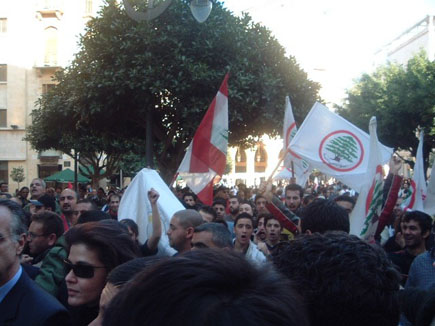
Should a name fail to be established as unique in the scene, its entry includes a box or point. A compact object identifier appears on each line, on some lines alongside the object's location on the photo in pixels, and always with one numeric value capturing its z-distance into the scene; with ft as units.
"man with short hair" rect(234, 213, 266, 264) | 16.77
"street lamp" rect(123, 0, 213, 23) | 24.63
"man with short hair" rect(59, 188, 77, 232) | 22.33
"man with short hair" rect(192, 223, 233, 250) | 12.87
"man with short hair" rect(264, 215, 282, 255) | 18.58
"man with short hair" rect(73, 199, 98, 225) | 19.70
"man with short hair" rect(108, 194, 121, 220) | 29.09
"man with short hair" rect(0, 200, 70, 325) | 7.23
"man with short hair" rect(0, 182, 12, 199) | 54.89
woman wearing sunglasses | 8.31
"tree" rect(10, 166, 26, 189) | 110.93
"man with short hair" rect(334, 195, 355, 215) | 20.26
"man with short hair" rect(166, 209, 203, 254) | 14.62
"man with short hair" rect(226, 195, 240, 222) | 29.07
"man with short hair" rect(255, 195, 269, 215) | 26.67
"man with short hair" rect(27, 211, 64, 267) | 14.05
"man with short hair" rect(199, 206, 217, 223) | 20.91
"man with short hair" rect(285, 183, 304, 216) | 23.88
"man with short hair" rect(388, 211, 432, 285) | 15.57
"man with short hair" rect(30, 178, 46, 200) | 29.68
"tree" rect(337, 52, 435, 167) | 84.33
